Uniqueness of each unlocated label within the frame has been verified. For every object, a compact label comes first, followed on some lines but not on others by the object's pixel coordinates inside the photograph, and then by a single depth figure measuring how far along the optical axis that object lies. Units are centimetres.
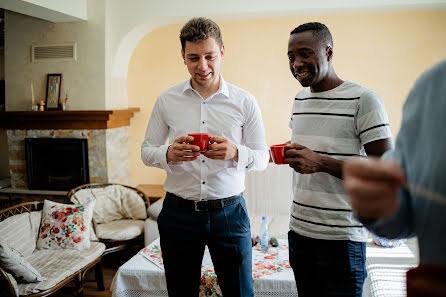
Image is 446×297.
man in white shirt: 160
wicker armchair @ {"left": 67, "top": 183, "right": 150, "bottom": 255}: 345
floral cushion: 302
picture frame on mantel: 439
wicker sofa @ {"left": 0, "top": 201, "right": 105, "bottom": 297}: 234
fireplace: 429
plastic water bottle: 280
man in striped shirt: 124
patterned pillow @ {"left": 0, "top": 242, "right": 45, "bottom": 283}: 232
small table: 434
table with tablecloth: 232
